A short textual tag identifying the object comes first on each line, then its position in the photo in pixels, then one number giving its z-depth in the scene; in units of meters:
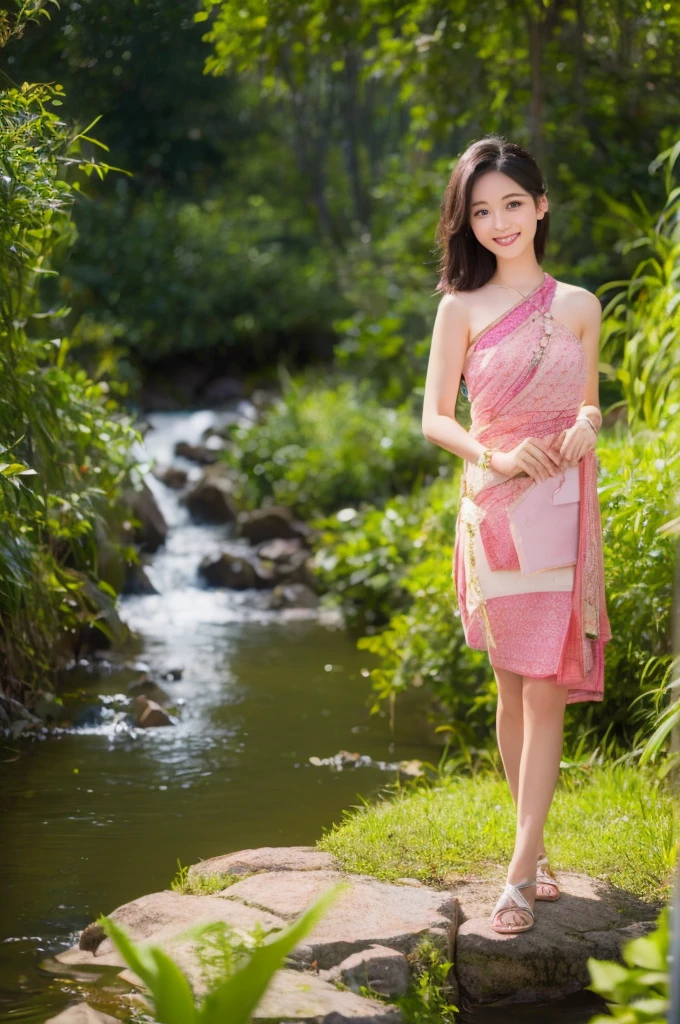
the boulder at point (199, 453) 9.91
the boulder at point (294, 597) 7.18
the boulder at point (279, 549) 7.87
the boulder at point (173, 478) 9.32
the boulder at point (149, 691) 5.07
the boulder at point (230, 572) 7.64
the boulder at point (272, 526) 8.22
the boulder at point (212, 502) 8.76
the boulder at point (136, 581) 7.19
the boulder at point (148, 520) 7.77
